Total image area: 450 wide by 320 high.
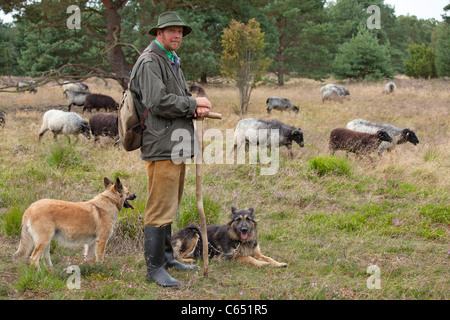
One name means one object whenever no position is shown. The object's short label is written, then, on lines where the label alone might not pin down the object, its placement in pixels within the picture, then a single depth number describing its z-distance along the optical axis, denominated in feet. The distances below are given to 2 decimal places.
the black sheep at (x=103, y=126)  40.96
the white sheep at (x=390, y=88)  83.40
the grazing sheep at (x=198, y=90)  87.15
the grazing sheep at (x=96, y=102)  64.08
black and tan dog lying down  17.66
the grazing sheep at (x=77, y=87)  89.76
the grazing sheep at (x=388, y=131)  37.56
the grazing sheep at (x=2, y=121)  46.68
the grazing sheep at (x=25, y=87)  53.79
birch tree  58.90
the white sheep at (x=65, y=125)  41.55
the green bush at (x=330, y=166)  29.40
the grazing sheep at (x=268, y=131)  38.22
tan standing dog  14.75
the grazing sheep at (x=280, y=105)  62.64
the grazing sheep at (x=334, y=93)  75.98
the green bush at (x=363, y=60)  104.56
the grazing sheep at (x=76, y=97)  66.69
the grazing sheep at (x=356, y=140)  35.40
